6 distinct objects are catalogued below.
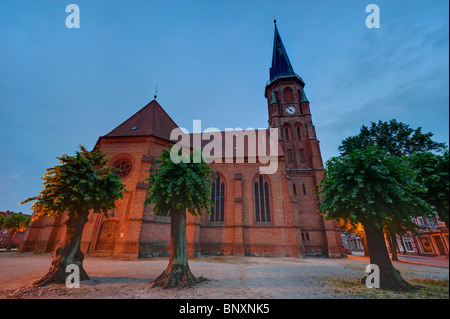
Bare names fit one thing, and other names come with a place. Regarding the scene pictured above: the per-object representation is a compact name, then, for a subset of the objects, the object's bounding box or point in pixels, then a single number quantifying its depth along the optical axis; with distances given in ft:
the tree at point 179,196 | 25.62
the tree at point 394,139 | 57.93
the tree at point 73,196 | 25.34
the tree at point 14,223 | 95.43
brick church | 54.19
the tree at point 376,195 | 21.27
